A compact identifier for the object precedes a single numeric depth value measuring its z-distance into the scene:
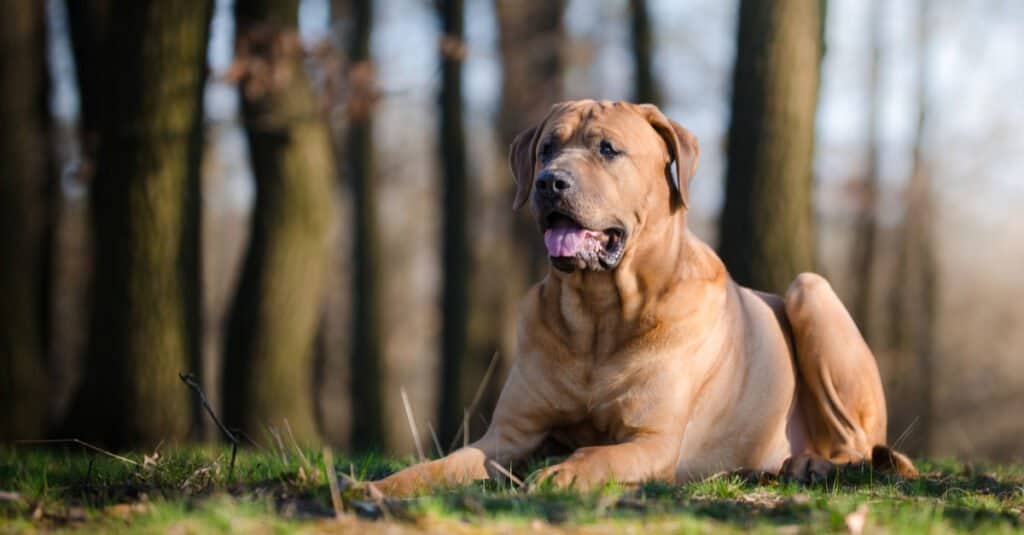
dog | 5.03
